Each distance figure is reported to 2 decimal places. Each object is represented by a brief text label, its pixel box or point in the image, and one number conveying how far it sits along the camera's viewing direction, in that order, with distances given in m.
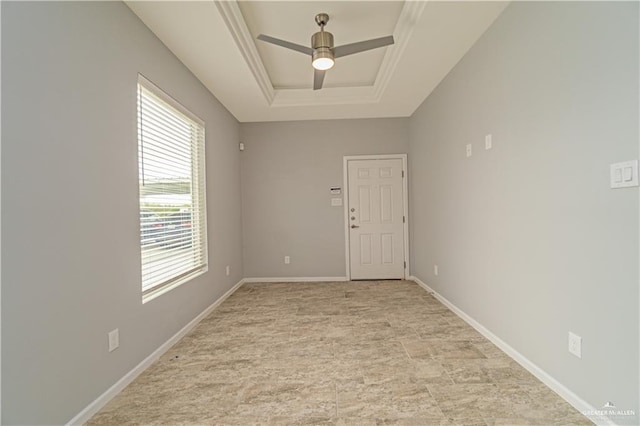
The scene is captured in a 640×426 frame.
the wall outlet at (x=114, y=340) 1.98
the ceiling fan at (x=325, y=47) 2.52
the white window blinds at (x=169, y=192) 2.46
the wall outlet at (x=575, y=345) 1.77
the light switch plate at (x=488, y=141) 2.63
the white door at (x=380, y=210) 5.08
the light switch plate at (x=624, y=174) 1.42
